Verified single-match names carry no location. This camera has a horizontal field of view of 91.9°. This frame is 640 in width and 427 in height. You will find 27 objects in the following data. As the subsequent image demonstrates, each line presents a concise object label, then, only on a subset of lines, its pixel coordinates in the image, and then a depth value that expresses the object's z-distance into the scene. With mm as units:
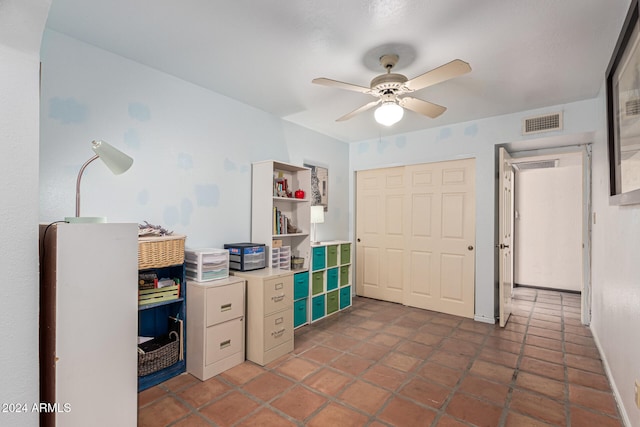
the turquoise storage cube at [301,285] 3477
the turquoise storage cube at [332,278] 3977
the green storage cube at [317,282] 3719
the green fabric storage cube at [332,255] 3975
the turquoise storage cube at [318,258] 3711
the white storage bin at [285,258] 3405
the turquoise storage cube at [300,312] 3484
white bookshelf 3246
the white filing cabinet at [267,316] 2668
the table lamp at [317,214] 3861
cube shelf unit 3730
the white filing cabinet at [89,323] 1327
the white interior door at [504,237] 3541
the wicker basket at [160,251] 2148
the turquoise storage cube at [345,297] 4207
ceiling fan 2090
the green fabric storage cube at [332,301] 3970
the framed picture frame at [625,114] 1717
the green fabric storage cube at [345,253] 4207
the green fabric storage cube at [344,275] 4227
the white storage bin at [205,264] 2549
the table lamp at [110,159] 1635
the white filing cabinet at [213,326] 2418
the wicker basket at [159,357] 2225
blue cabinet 2361
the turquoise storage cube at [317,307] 3703
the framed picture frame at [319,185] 4258
